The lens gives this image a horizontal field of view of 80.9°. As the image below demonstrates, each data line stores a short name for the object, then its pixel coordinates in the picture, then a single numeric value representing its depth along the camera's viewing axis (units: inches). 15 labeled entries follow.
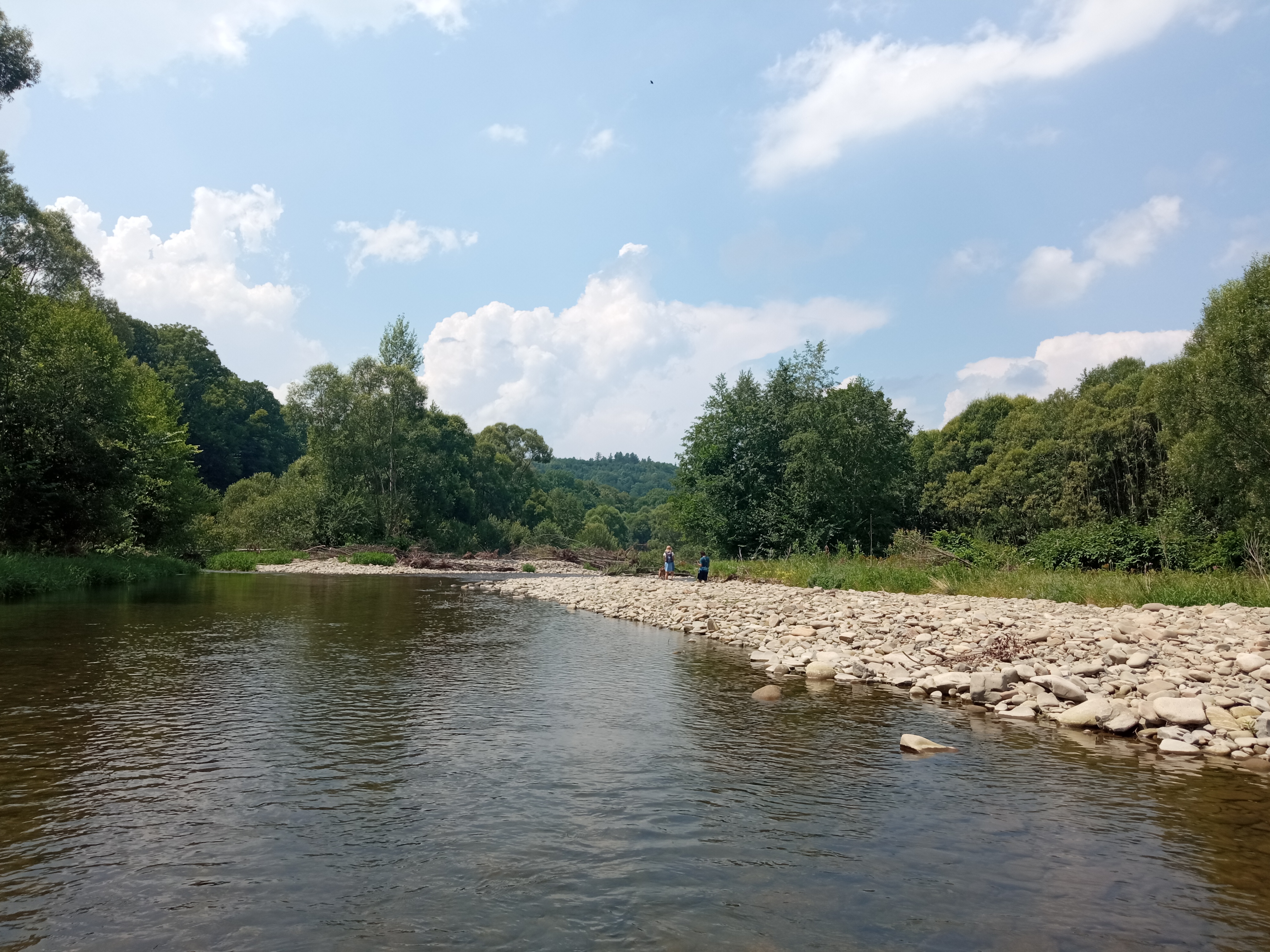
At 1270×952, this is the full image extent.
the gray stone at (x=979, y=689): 527.8
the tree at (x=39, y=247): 1480.1
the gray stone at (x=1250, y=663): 485.4
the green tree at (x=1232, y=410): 1243.2
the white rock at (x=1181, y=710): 432.5
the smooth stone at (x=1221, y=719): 423.8
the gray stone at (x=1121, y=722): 444.1
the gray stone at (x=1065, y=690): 491.5
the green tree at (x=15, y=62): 1218.6
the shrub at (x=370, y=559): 2348.7
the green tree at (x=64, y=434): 1144.8
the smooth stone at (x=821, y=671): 617.6
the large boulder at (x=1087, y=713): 461.1
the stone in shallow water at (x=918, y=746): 410.0
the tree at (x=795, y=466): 1726.1
